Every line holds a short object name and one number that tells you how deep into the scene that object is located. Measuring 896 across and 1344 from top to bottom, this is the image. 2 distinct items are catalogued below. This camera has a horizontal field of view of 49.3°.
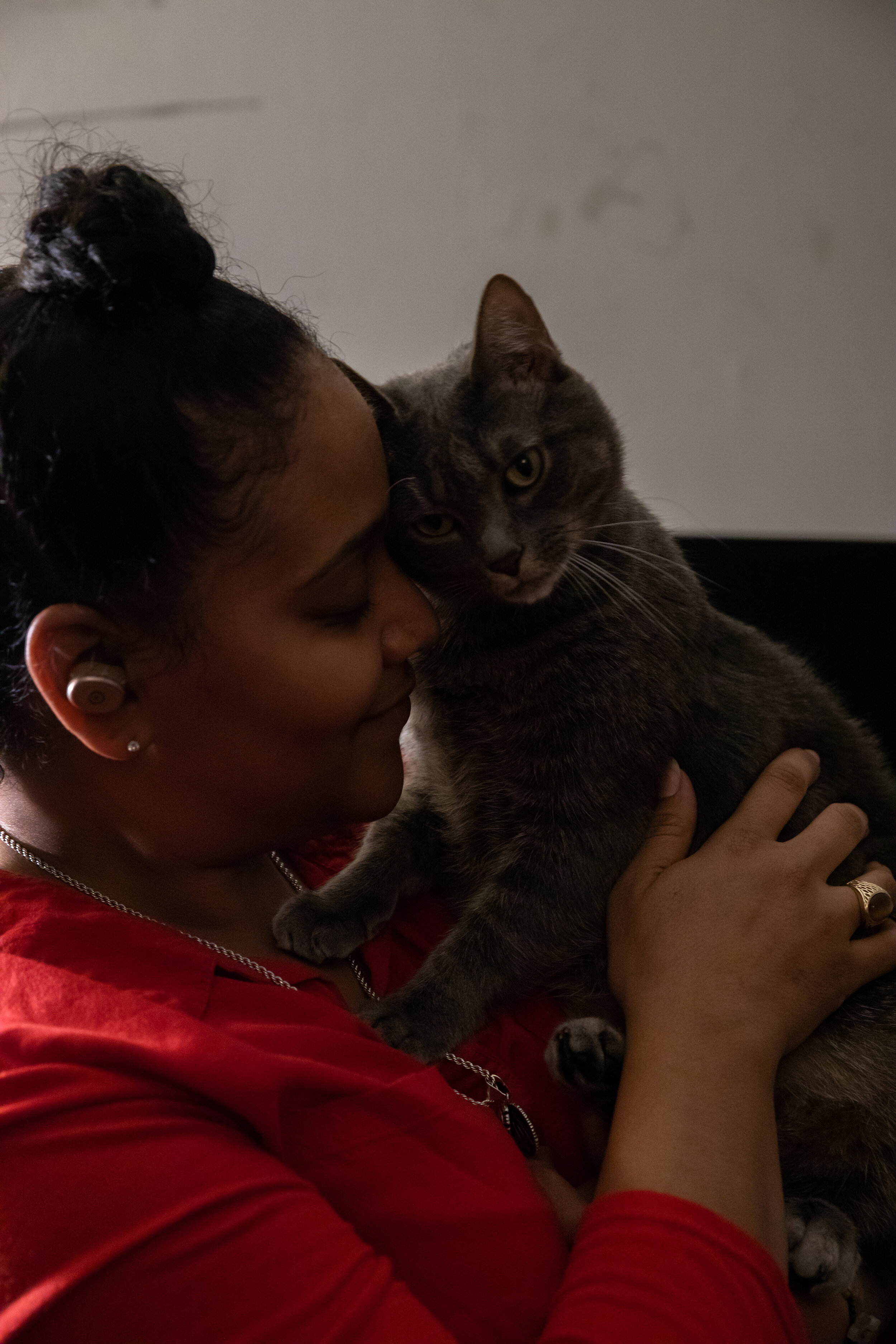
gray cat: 1.08
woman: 0.67
